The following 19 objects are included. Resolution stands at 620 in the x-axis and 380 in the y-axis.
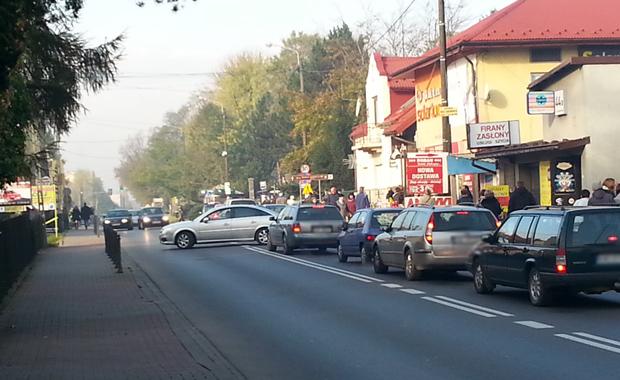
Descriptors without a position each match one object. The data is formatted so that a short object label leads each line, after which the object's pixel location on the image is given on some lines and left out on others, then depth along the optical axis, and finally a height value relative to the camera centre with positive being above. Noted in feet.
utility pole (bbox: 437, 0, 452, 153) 99.71 +13.03
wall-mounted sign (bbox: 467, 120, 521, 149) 112.16 +7.42
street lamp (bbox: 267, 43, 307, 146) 226.38 +16.69
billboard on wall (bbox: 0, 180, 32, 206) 145.68 +3.52
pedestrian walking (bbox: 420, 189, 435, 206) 102.53 +0.74
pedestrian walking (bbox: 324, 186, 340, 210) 146.20 +1.67
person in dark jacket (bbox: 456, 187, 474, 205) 102.01 +0.71
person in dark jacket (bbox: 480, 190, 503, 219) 94.17 -0.05
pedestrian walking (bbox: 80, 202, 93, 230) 247.09 +0.99
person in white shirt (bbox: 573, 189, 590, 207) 78.54 +0.12
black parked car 49.67 -2.52
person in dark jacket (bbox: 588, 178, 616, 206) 74.90 +0.17
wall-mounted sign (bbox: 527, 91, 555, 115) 103.55 +9.87
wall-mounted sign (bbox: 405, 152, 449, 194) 109.19 +3.61
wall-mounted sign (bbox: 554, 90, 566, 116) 103.76 +9.71
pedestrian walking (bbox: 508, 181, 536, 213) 90.27 +0.32
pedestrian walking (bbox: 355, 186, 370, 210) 134.31 +0.89
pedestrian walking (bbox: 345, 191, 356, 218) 147.02 +0.46
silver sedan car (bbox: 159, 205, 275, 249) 124.16 -1.67
